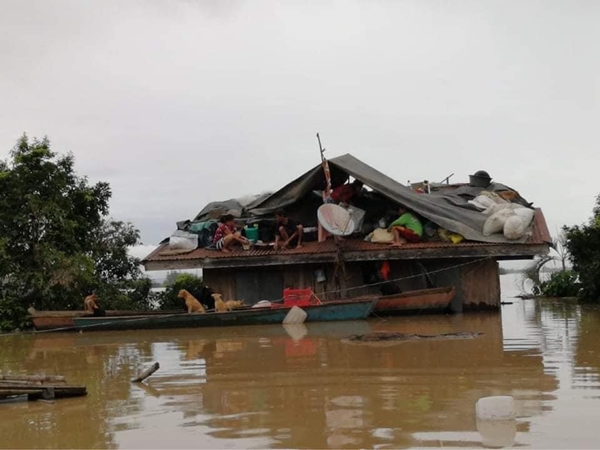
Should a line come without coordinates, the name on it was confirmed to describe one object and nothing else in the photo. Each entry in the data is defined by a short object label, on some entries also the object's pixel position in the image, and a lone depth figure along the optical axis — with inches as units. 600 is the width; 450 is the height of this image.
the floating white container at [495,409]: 197.0
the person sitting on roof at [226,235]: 612.5
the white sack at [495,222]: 565.9
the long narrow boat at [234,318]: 528.4
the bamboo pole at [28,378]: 252.1
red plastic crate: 556.7
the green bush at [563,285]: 838.5
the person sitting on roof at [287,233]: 605.3
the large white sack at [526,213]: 564.1
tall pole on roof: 596.7
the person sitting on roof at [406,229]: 585.0
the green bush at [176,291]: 741.3
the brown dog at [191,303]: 569.0
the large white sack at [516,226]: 553.6
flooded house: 571.8
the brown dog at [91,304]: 581.9
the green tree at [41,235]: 628.4
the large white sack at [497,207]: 602.9
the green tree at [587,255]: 688.4
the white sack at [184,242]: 628.4
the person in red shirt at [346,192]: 623.5
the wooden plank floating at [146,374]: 289.7
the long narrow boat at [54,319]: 569.9
